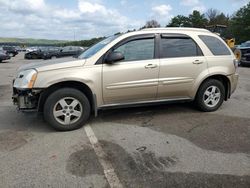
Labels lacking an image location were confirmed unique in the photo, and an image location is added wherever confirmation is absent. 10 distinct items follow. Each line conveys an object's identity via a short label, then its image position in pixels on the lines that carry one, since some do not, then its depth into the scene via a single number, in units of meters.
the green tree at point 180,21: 43.73
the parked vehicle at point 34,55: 23.08
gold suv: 3.44
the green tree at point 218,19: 44.66
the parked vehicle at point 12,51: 26.33
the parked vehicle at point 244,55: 11.57
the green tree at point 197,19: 42.04
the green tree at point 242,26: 32.65
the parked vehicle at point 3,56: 16.34
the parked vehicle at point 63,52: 19.90
